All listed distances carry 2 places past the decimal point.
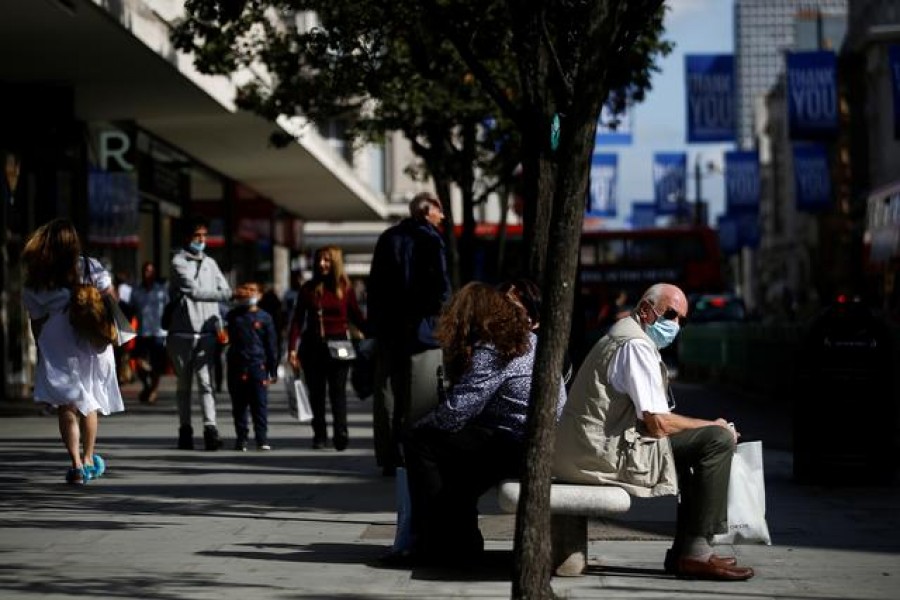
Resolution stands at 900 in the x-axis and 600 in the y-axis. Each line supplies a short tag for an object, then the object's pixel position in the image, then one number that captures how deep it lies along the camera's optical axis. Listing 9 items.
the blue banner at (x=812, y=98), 42.97
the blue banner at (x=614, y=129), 27.69
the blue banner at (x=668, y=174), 64.38
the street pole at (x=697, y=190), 75.06
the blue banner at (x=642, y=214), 92.06
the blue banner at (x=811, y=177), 55.31
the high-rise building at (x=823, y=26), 108.75
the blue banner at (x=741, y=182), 60.88
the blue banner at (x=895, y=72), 38.78
